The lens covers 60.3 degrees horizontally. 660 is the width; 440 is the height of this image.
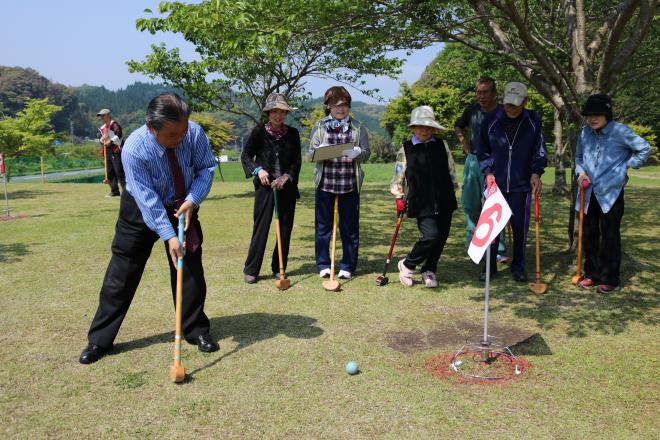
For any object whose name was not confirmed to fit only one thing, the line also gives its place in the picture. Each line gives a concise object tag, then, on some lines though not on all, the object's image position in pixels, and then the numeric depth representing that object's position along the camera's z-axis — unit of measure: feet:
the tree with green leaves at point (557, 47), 21.20
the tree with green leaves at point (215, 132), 80.68
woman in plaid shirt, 20.97
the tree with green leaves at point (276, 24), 18.70
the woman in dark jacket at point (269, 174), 21.13
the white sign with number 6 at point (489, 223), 13.11
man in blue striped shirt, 13.03
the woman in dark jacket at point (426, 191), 20.31
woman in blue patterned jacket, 19.16
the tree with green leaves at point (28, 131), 62.54
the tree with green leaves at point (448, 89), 47.88
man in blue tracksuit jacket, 20.56
